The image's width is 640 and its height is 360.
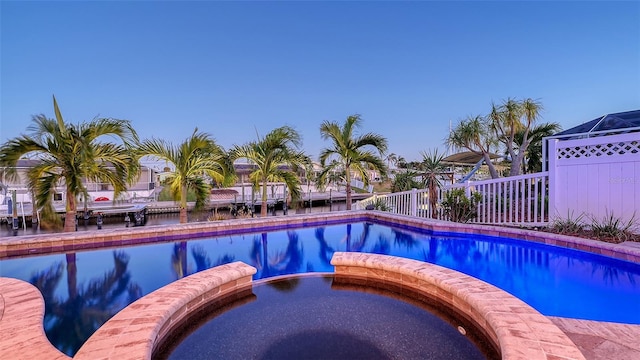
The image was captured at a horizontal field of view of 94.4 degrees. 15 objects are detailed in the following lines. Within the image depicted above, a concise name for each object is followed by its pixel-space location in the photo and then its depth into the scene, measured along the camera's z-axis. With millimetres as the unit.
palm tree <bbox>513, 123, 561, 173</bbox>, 12023
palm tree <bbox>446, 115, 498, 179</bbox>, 11766
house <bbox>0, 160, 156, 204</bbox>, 16891
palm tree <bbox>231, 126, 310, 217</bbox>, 9242
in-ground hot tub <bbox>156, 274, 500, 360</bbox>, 2586
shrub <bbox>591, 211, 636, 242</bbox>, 5633
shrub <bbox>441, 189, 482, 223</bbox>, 8047
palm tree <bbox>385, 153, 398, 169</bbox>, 67812
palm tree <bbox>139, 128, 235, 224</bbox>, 7422
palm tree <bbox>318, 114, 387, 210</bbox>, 10242
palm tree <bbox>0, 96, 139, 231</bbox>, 5676
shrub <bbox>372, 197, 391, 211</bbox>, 10461
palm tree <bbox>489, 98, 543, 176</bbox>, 11180
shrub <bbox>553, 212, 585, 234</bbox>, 6262
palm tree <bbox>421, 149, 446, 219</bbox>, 8594
